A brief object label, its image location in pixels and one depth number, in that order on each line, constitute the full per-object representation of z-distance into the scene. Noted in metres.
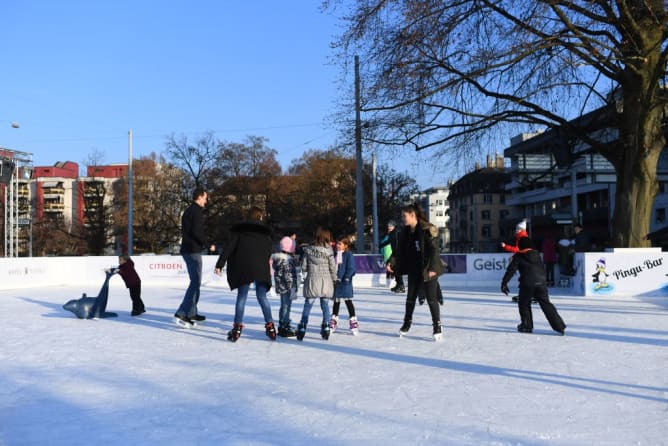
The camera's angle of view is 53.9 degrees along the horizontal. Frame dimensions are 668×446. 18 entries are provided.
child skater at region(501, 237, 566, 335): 8.84
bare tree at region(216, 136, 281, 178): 50.47
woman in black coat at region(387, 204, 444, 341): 8.33
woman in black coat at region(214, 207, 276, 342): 8.30
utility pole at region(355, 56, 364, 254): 18.97
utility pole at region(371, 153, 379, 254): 39.12
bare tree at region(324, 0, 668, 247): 15.52
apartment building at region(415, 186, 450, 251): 147.62
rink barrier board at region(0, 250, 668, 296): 21.28
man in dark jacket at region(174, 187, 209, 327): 9.27
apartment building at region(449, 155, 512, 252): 97.81
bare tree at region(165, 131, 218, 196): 50.00
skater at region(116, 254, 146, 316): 11.67
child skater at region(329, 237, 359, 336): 8.82
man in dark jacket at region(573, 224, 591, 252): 18.66
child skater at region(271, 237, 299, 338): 8.64
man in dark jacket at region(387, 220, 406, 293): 16.02
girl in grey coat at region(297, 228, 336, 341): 8.28
